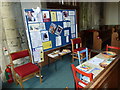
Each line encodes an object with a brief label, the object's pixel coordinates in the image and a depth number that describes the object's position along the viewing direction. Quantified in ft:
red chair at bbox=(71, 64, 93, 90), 4.39
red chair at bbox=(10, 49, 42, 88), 6.43
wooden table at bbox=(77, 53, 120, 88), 2.31
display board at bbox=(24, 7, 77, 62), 8.41
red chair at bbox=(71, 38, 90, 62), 10.54
